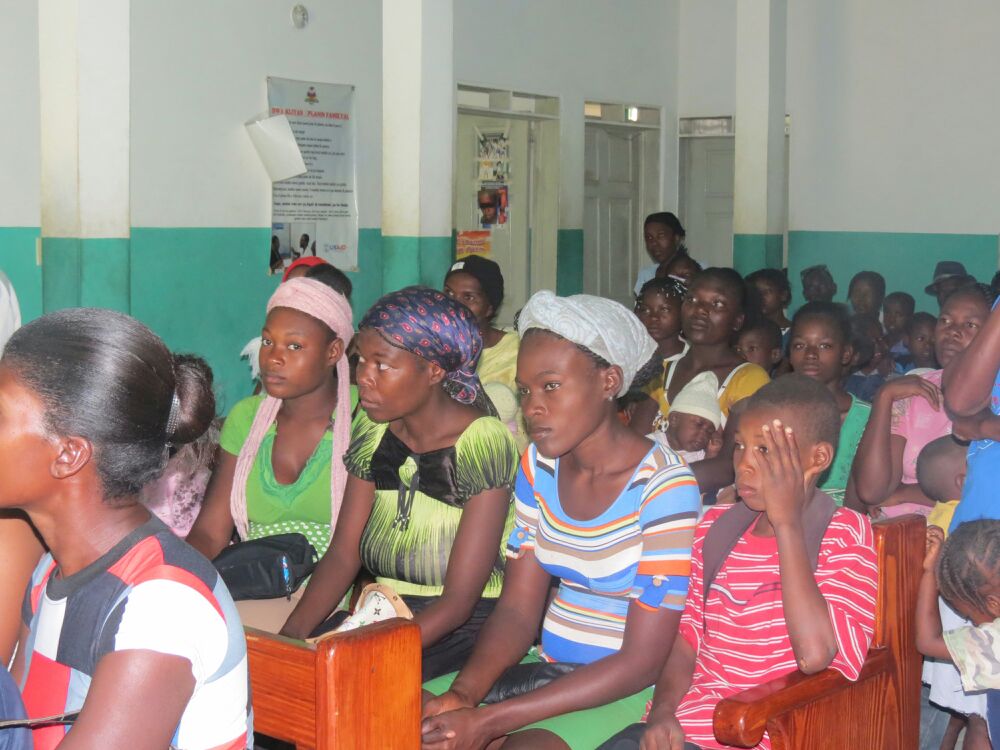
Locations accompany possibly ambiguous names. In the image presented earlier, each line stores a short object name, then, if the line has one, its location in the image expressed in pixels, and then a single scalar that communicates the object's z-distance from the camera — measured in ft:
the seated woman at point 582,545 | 7.53
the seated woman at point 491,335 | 13.79
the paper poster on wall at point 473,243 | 28.89
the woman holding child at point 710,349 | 13.56
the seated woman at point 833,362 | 12.14
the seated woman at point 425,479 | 8.75
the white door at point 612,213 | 32.63
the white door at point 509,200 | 29.04
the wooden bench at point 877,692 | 6.64
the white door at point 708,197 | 34.12
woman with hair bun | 4.56
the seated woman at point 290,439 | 10.50
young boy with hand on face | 7.08
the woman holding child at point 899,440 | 11.33
